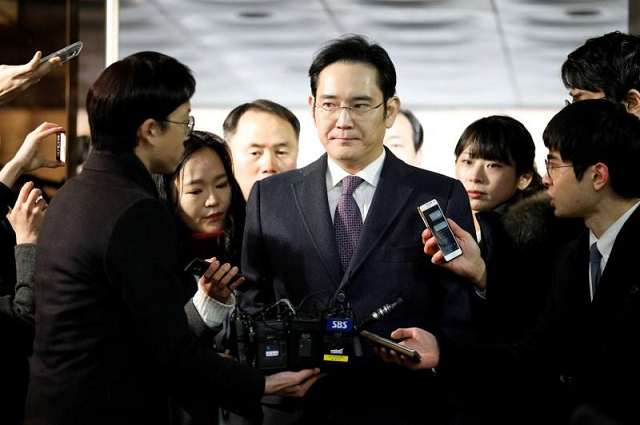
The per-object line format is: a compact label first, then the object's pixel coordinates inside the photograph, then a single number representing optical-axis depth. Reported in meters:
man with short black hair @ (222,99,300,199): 6.33
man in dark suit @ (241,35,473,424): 4.23
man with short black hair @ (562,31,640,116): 5.01
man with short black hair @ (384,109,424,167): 9.64
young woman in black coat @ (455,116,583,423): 5.04
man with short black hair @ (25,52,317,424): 3.41
